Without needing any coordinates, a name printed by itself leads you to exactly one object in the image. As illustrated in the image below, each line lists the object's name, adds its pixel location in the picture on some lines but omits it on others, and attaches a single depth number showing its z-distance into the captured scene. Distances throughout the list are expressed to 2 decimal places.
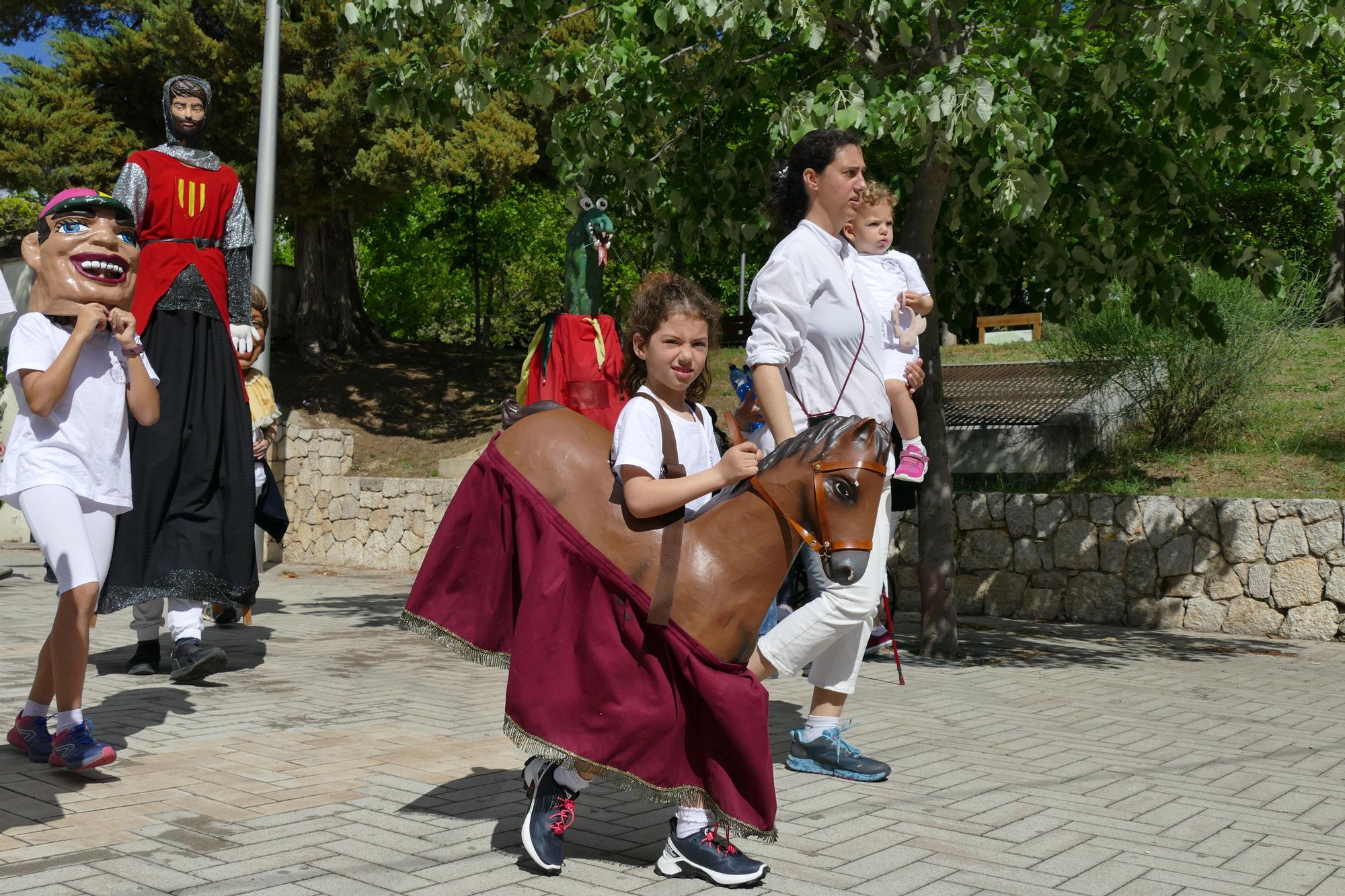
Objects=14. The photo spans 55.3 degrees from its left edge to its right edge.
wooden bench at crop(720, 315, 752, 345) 26.31
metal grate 11.96
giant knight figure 6.01
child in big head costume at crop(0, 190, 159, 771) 4.20
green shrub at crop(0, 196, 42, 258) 26.86
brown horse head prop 3.28
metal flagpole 11.45
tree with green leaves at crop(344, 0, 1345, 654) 6.26
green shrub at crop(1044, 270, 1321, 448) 11.05
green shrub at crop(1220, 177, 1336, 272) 25.47
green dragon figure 6.37
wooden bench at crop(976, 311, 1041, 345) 23.16
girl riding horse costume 3.23
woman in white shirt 4.42
